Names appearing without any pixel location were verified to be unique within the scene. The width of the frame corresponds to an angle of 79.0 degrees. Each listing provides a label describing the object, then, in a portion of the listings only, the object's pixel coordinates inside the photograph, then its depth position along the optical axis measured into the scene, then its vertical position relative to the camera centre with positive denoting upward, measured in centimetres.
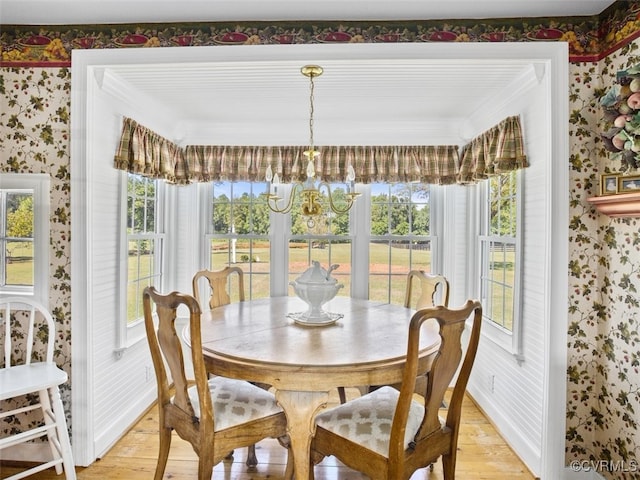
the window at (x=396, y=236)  371 -1
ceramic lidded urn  223 -31
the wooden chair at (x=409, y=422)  151 -83
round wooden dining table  161 -53
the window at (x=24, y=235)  227 -1
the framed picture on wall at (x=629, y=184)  183 +26
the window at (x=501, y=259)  261 -18
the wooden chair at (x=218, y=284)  281 -38
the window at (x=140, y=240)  293 -5
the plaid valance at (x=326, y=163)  347 +65
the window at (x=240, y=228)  377 +6
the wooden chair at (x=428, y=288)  253 -36
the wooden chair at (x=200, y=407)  166 -82
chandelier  221 +25
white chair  198 -76
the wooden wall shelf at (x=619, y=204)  176 +16
